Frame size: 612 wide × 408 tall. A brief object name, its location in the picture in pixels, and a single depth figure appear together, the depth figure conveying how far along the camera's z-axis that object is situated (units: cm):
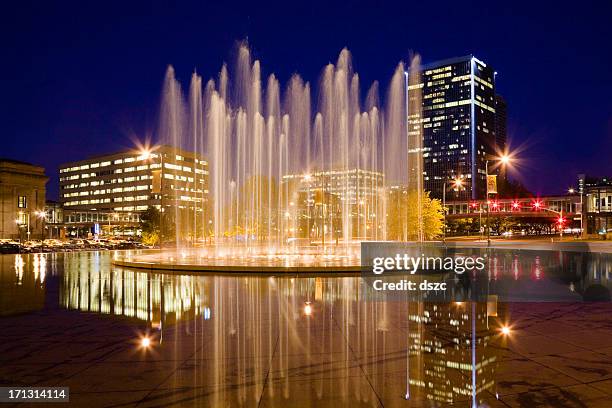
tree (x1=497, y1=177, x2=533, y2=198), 14875
